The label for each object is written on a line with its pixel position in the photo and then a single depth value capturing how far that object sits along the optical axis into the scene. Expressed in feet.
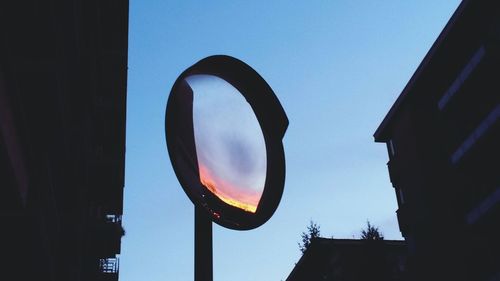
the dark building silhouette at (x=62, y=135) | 26.96
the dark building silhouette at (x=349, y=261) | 103.40
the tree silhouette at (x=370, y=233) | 135.64
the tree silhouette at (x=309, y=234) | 153.69
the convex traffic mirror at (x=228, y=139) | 6.05
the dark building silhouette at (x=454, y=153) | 82.07
